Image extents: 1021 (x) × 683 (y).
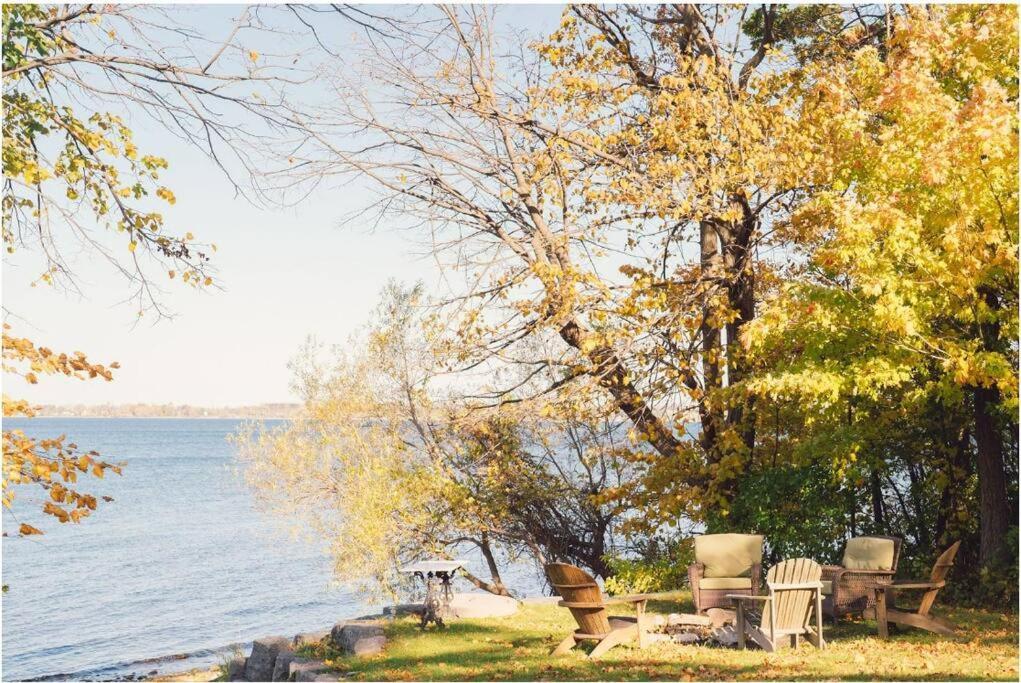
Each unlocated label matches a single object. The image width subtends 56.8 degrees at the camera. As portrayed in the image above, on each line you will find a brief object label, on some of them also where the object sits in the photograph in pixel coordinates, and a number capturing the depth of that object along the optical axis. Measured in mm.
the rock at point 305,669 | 7867
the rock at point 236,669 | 9617
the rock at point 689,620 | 8320
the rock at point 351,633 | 8586
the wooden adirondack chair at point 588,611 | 7801
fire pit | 8180
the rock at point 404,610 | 9969
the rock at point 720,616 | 8523
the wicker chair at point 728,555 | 9266
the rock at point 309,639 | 9120
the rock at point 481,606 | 9625
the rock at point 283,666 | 8664
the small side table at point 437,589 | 9102
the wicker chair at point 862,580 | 8438
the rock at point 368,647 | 8344
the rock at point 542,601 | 10633
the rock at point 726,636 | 8078
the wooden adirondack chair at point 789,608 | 7703
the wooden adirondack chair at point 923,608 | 8094
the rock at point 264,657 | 9016
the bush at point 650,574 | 12250
